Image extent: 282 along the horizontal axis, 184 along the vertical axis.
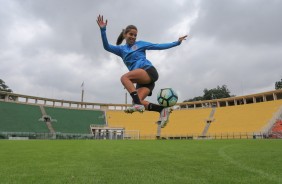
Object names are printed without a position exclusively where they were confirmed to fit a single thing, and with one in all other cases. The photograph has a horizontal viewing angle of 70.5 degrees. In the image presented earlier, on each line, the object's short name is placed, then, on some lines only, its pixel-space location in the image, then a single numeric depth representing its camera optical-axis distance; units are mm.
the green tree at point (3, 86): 61909
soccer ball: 4200
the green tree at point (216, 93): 71203
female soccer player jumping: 3937
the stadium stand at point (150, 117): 36544
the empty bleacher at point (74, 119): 40674
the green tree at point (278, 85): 62331
